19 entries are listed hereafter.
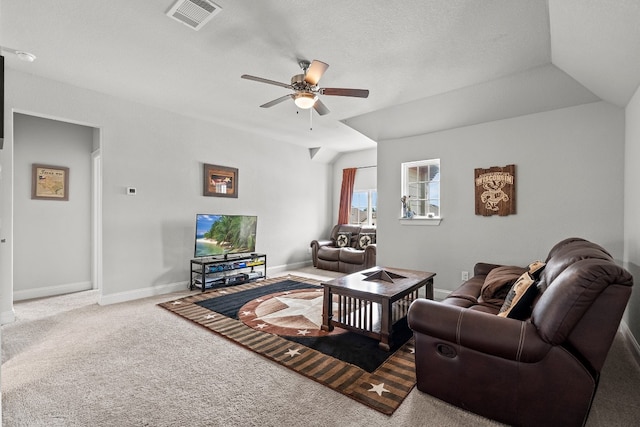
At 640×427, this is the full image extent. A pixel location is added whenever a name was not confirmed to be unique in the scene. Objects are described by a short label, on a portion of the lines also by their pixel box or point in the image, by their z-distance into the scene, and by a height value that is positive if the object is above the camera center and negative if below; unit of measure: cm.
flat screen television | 463 -33
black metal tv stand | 464 -91
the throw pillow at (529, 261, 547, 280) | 236 -44
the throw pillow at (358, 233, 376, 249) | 626 -52
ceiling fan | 260 +117
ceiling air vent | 218 +151
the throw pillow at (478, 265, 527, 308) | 262 -65
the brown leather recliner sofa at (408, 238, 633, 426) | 149 -73
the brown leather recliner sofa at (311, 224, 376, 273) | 582 -71
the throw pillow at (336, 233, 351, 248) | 655 -56
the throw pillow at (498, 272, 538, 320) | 191 -56
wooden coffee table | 267 -74
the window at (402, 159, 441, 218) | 455 +43
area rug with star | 214 -118
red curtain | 722 +49
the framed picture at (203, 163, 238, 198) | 499 +56
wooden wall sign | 375 +31
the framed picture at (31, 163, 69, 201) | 423 +45
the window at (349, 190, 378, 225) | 714 +16
